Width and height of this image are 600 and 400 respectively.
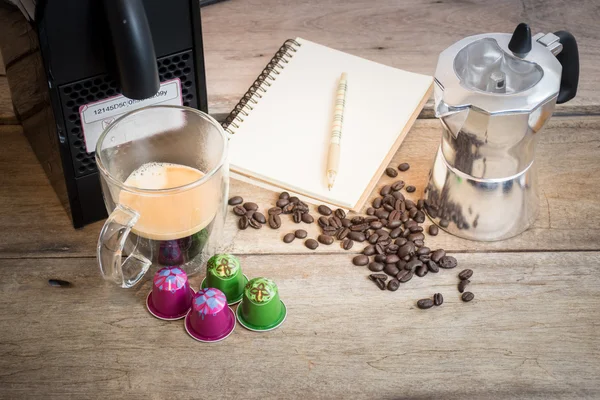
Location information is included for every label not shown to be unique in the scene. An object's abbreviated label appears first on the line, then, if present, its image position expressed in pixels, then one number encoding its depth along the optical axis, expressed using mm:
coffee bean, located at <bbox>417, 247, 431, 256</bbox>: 1098
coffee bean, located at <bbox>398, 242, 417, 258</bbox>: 1093
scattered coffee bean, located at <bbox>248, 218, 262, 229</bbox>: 1137
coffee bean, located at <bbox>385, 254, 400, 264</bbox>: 1089
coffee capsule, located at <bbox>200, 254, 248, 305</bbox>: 1023
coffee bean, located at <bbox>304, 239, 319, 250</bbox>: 1110
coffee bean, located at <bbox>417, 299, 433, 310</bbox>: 1039
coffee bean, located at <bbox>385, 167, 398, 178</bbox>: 1211
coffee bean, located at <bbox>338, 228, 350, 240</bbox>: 1128
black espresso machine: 923
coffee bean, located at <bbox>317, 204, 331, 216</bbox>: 1153
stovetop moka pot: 988
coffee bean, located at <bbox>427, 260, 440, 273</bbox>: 1082
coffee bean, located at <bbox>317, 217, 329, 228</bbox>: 1138
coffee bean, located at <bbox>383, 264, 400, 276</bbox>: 1078
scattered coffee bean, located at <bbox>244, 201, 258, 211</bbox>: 1158
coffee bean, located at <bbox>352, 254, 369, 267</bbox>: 1090
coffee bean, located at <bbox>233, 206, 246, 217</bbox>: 1151
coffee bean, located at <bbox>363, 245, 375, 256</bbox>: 1102
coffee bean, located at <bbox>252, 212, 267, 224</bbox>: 1146
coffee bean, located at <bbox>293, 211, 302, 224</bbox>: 1146
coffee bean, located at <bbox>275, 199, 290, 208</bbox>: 1162
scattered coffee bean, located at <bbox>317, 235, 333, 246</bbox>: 1117
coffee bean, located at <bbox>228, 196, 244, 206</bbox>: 1166
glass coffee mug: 969
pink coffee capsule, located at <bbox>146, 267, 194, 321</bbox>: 1004
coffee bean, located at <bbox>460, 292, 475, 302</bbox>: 1048
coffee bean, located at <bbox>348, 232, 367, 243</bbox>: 1119
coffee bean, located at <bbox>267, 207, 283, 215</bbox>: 1151
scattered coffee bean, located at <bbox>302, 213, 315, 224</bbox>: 1144
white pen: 1186
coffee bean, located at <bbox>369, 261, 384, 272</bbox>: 1081
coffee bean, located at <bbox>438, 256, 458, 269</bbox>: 1087
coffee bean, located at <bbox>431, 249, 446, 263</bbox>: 1089
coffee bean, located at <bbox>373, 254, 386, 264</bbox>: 1090
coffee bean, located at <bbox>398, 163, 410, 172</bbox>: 1220
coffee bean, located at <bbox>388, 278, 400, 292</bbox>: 1062
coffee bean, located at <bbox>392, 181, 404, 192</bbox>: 1182
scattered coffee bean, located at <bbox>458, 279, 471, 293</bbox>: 1061
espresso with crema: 980
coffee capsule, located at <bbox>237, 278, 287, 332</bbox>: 990
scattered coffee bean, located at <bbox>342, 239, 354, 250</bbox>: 1111
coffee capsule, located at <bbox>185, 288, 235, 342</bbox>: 978
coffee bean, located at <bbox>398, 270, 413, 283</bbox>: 1073
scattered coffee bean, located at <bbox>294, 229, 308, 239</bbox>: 1125
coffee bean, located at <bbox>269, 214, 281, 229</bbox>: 1137
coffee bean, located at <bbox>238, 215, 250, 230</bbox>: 1137
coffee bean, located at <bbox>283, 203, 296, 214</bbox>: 1161
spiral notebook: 1199
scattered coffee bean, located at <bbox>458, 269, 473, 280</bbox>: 1073
